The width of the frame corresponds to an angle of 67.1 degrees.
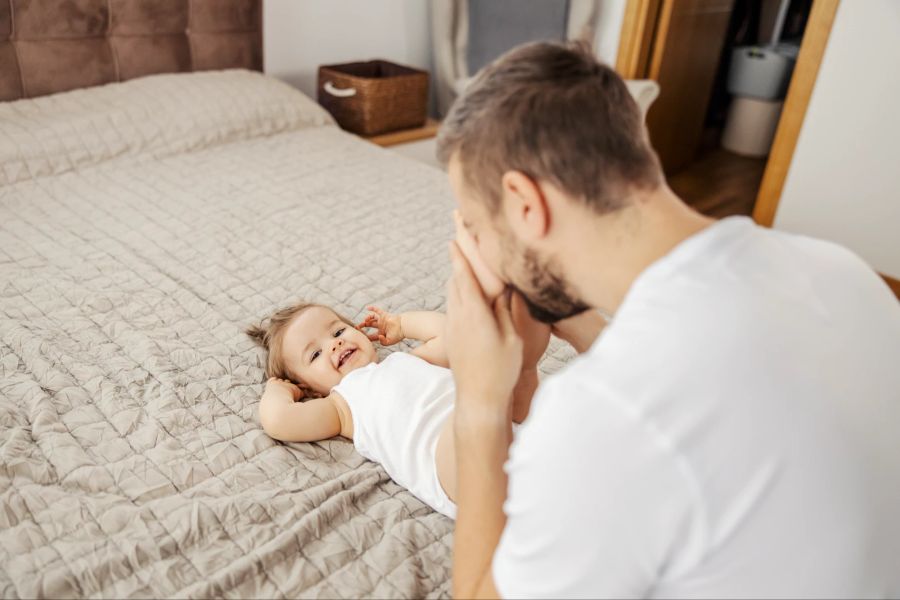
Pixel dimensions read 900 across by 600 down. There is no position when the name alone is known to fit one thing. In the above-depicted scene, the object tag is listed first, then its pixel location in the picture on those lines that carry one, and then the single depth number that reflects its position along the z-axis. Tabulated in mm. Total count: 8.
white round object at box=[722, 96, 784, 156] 4207
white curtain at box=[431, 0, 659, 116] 3156
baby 1103
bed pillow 2141
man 582
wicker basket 2871
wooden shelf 2961
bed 980
